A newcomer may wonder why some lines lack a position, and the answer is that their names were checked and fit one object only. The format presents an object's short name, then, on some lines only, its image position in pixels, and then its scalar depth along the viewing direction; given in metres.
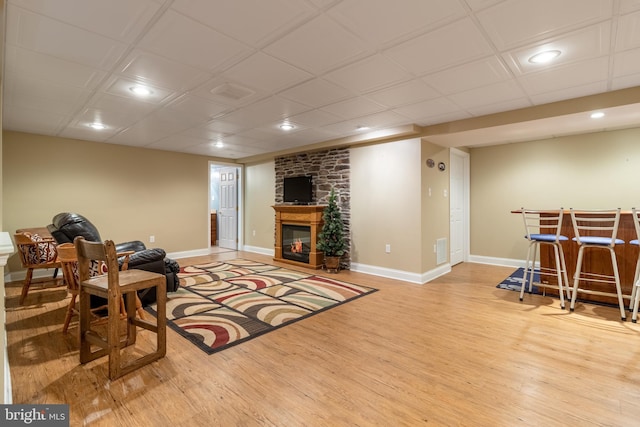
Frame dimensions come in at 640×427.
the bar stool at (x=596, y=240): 3.08
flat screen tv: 5.89
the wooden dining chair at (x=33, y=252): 3.55
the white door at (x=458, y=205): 5.71
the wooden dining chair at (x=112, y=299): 1.97
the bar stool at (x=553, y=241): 3.38
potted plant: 5.11
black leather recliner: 2.83
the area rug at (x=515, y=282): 4.11
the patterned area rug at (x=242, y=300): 2.75
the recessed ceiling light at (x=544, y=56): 2.25
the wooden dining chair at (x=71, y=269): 2.49
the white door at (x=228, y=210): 7.70
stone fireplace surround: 5.37
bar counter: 3.39
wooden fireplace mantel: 5.45
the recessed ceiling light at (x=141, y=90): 2.90
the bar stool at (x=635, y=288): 2.86
